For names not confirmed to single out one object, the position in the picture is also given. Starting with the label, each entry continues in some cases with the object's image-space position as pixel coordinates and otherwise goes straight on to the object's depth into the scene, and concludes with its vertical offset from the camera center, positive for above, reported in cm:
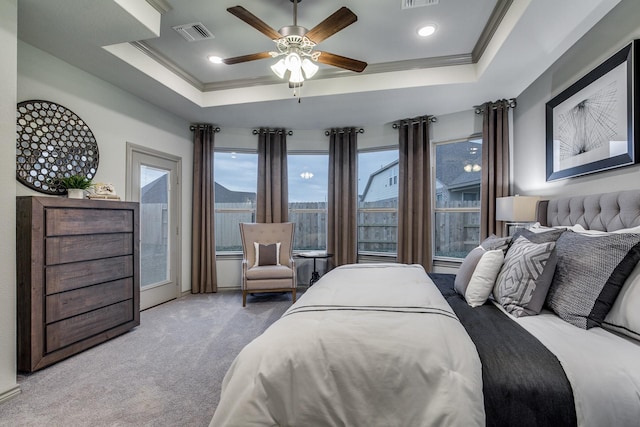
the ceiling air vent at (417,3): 238 +170
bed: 106 -55
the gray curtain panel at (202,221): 464 -9
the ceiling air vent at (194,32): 271 +171
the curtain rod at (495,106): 364 +140
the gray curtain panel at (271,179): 486 +59
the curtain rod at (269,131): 490 +139
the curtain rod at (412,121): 430 +141
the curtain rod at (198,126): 468 +139
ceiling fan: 208 +134
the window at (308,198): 521 +31
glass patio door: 384 -12
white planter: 269 +19
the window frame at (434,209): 428 +11
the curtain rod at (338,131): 486 +139
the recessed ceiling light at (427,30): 272 +172
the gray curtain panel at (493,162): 368 +68
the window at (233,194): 502 +36
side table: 444 -59
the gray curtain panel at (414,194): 433 +32
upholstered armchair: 396 -63
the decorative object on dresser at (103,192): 289 +22
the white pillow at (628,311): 128 -41
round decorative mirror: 255 +64
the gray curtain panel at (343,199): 479 +27
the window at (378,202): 484 +24
